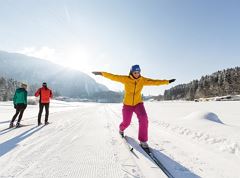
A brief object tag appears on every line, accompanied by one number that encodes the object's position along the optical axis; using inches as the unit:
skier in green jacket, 241.3
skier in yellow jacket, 145.3
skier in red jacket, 264.2
